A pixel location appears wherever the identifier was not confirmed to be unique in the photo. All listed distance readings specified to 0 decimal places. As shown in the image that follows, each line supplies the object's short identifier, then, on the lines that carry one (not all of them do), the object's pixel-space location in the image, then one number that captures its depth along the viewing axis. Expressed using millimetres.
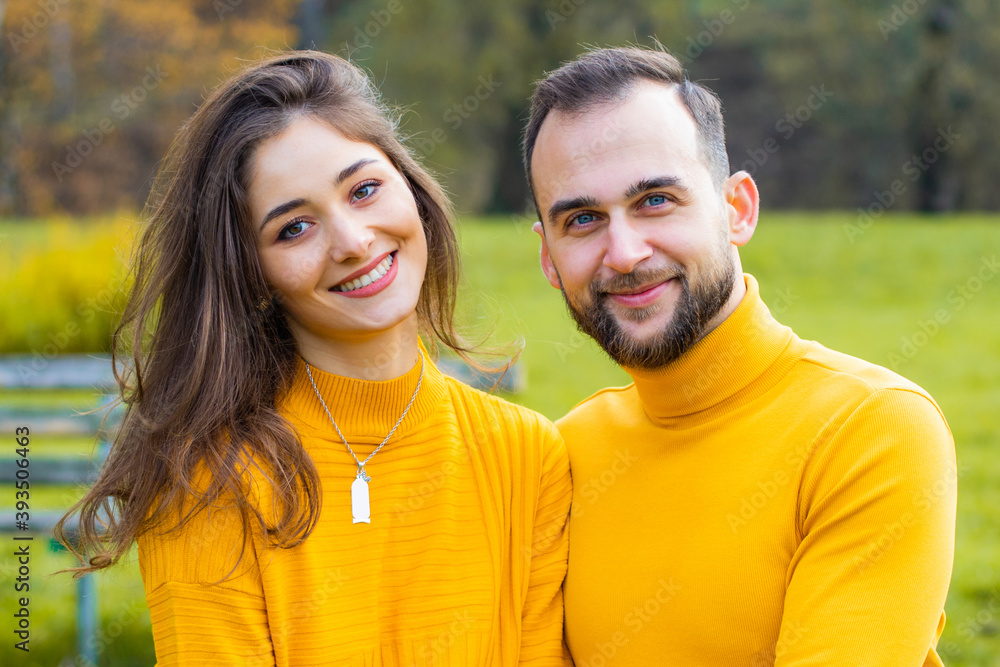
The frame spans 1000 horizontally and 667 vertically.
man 1912
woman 2188
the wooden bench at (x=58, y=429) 4172
